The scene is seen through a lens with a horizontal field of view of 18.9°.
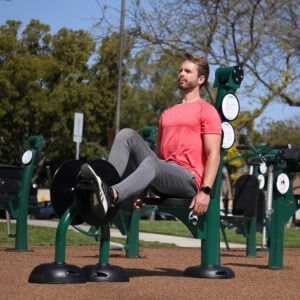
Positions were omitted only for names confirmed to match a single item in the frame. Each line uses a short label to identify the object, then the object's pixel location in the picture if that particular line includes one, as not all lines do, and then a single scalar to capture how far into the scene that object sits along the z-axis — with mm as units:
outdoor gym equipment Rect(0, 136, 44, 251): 10148
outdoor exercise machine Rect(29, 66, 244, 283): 5862
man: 6141
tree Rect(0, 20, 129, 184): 36500
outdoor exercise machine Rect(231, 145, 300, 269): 8461
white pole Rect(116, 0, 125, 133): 23850
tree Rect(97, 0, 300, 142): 22234
